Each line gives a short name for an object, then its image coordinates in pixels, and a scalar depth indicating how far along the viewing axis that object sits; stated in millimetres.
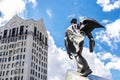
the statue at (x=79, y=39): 11023
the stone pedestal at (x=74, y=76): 10723
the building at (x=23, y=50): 107312
